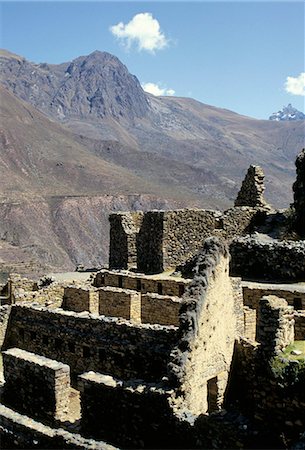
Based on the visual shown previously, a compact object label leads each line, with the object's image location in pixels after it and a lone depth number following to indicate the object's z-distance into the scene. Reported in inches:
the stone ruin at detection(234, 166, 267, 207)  934.4
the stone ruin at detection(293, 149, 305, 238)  770.2
